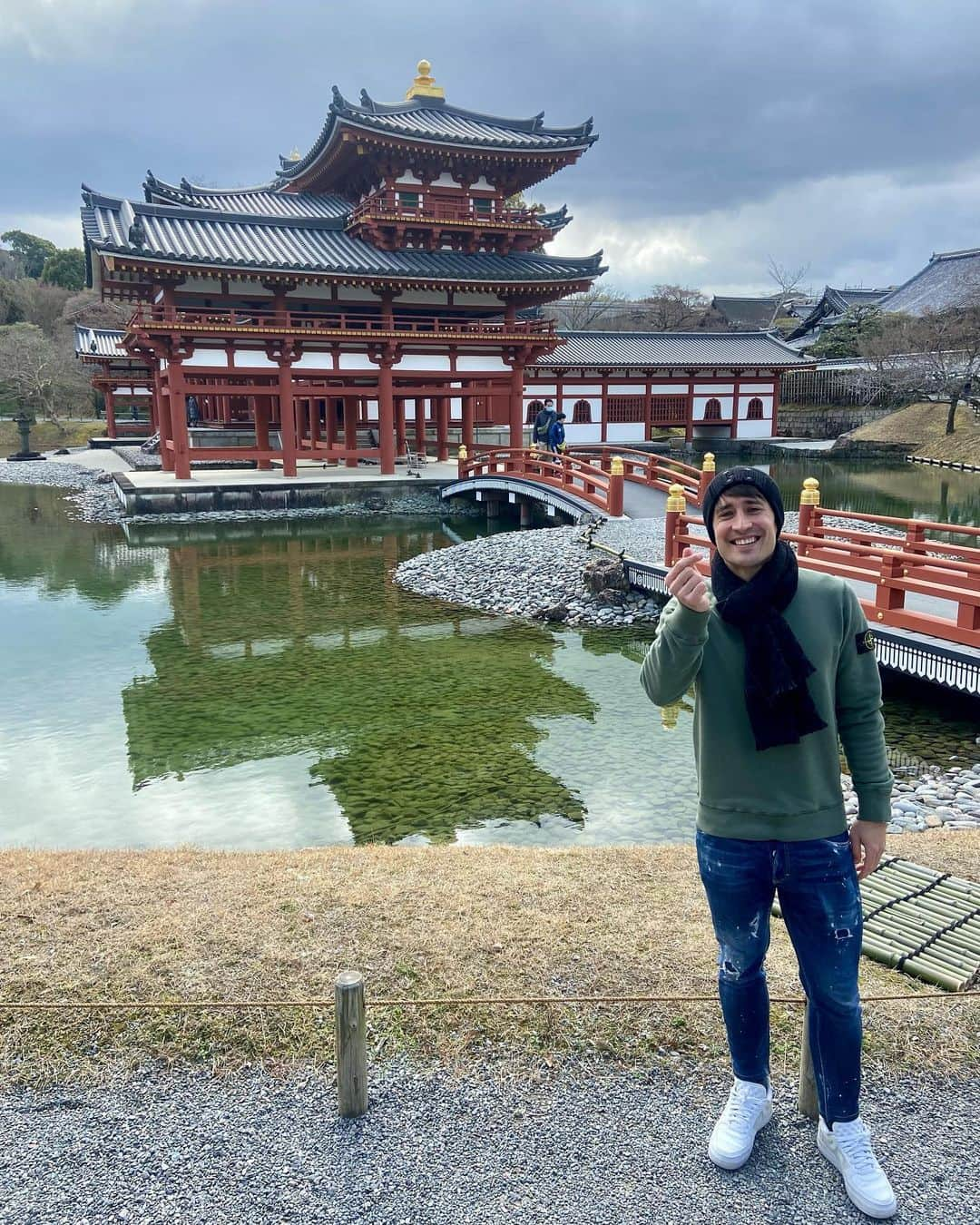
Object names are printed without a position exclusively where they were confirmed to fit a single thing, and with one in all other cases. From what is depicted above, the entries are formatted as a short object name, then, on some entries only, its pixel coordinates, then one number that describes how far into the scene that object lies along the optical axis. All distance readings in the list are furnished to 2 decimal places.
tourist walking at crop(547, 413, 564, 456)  24.25
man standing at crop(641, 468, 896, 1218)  2.64
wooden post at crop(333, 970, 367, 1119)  3.02
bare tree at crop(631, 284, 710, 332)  63.22
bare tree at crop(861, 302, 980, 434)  36.75
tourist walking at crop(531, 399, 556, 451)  25.17
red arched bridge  8.91
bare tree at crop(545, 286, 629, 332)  66.38
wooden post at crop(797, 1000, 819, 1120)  3.05
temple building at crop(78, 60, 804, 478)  23.80
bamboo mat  3.94
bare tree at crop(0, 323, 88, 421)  43.59
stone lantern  37.77
